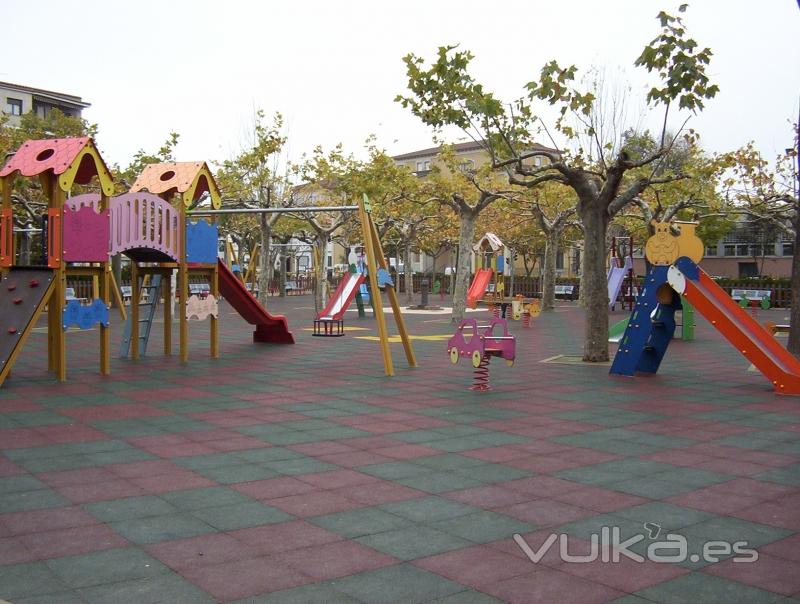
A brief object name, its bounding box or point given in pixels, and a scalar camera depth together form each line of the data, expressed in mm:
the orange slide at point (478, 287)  32562
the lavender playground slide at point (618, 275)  30033
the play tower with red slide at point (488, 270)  31953
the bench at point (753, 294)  35716
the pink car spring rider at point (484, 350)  11000
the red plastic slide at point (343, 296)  20994
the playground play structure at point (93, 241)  11648
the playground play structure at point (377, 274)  12883
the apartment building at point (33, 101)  65125
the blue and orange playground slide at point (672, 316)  11227
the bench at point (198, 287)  42362
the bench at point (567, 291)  47875
